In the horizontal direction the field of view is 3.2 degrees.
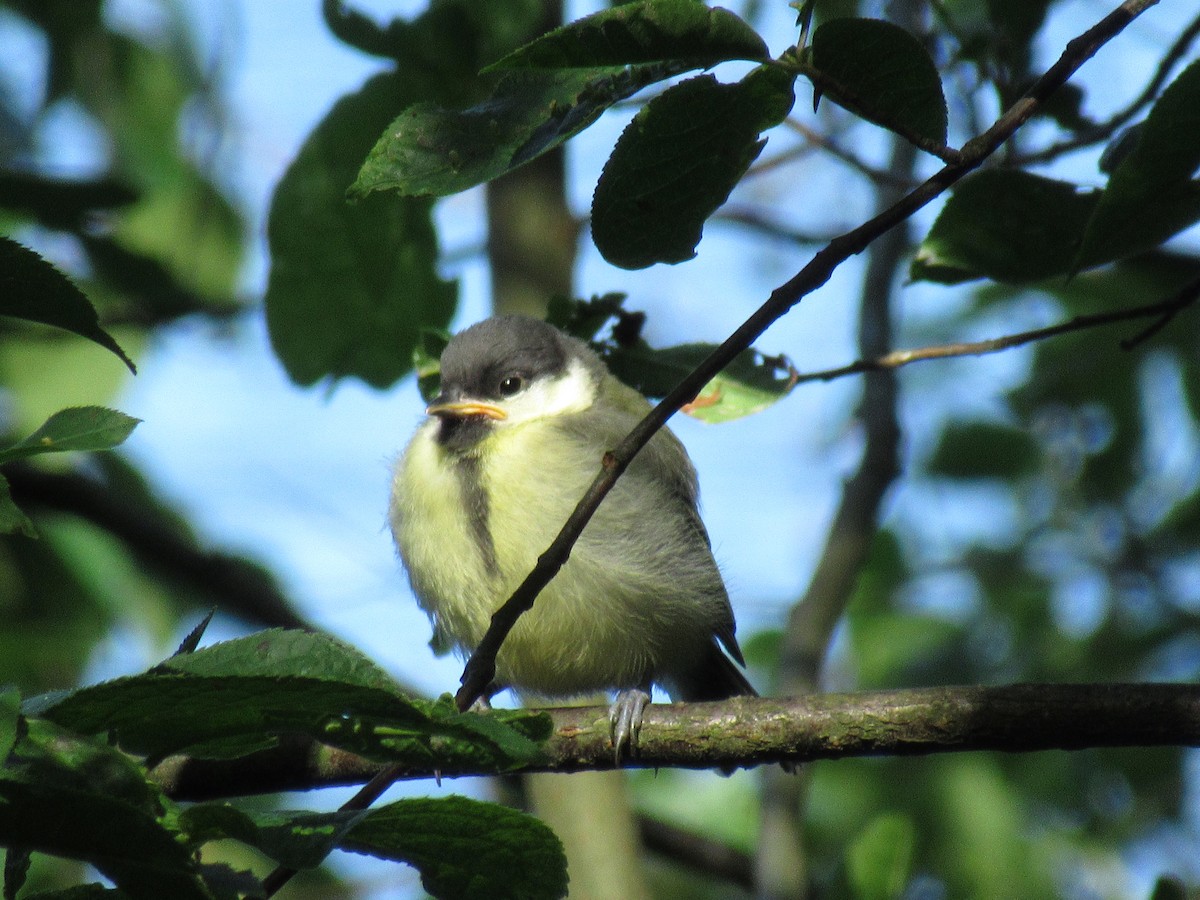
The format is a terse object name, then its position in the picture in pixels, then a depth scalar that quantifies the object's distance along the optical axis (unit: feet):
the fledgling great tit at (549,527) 14.03
